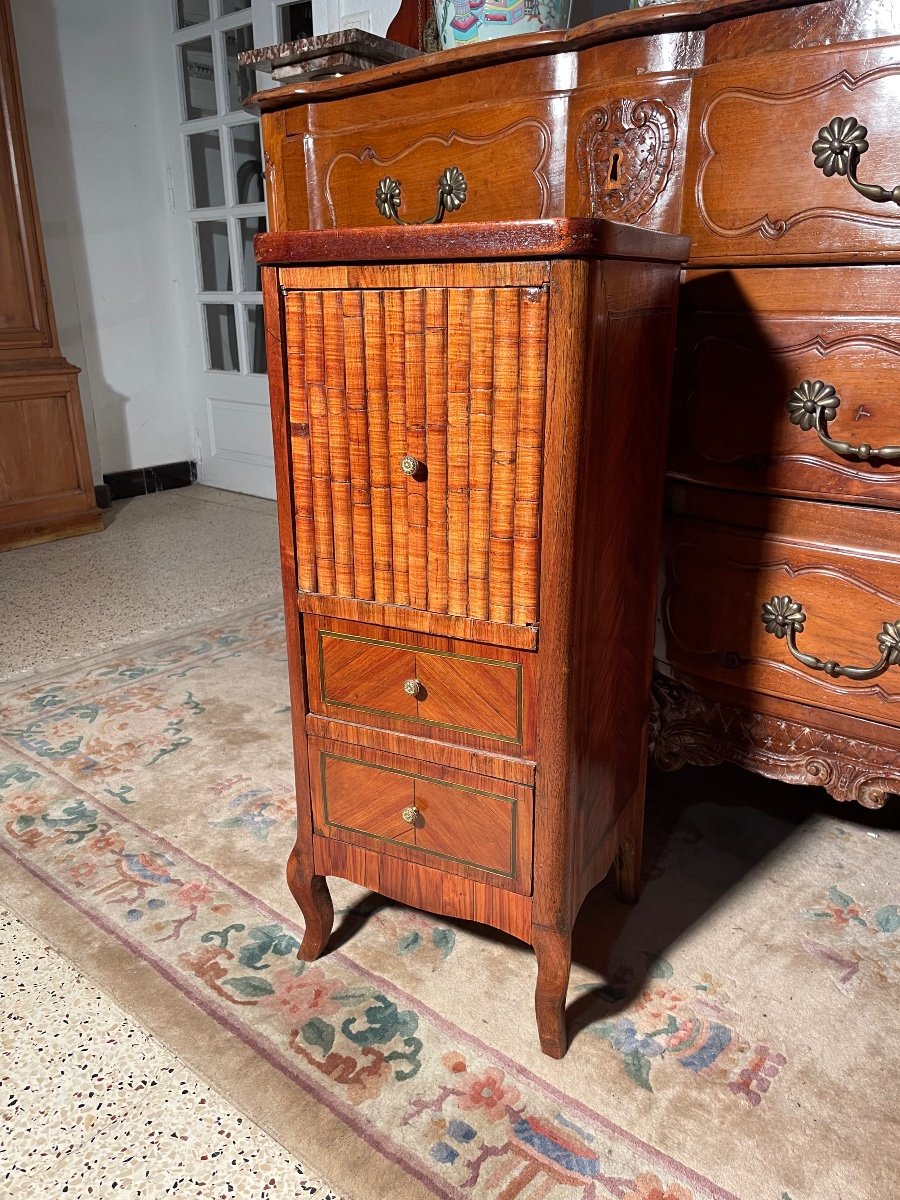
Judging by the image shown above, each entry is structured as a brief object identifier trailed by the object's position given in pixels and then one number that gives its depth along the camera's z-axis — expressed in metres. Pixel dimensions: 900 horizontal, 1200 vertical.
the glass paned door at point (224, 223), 3.83
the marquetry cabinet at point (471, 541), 0.96
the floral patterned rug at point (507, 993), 1.04
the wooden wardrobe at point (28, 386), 3.38
